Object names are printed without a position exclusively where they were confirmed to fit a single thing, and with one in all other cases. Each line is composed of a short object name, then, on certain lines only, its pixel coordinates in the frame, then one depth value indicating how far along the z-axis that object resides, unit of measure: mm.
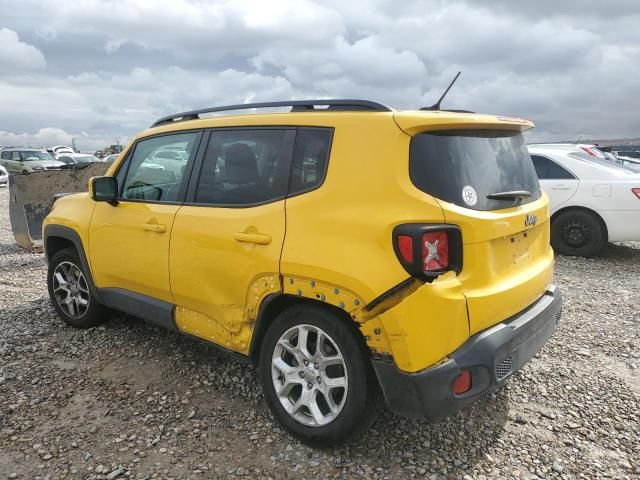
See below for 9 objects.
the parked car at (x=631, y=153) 23097
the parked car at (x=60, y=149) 37100
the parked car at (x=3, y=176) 22500
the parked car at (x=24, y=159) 24578
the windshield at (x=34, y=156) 25500
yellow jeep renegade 2297
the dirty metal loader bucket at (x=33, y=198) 7871
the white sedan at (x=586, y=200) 6887
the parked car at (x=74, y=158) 28252
